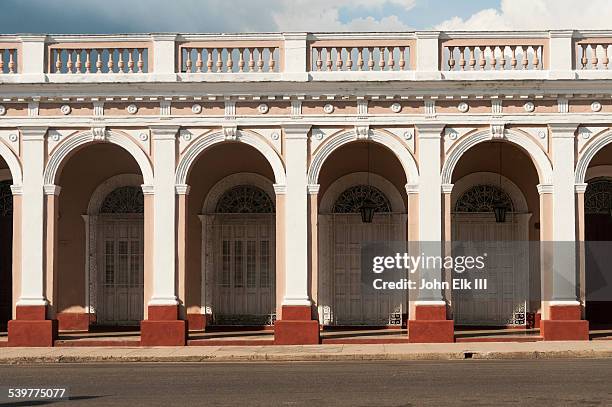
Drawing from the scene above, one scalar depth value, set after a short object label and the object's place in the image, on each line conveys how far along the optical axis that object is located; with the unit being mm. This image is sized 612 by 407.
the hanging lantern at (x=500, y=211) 19281
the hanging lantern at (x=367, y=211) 19219
